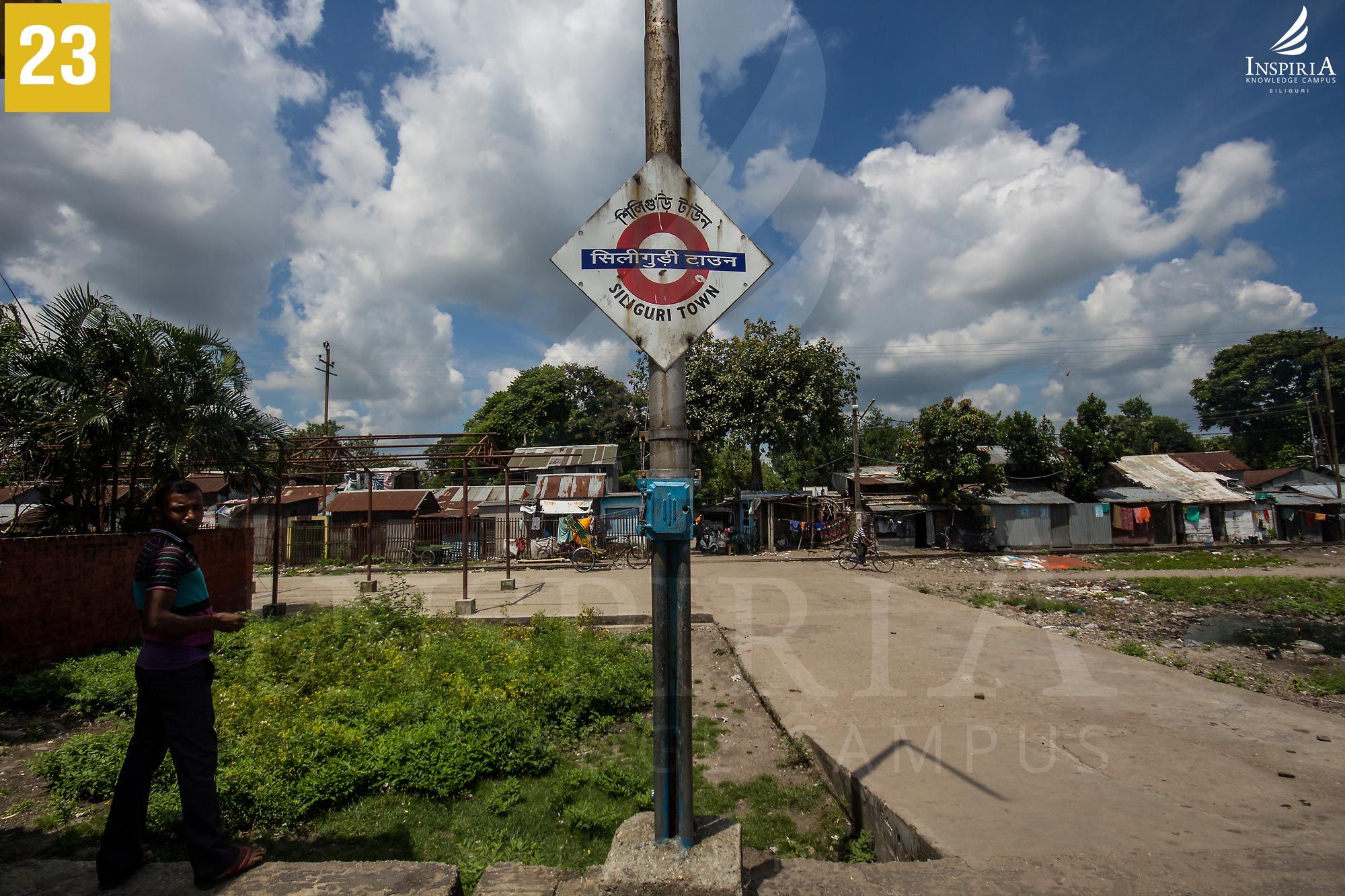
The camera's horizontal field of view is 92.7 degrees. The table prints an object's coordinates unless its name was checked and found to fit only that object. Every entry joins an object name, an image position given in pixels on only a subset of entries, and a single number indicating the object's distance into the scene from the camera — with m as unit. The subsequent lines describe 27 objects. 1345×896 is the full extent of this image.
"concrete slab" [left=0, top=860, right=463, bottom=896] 2.29
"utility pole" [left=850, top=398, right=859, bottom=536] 22.20
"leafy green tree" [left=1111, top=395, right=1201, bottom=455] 56.66
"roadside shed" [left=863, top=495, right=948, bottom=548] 24.86
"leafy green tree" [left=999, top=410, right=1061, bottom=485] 26.03
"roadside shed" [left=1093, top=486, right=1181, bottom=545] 25.30
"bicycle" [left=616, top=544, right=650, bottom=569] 19.72
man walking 2.38
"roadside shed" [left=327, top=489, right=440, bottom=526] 22.83
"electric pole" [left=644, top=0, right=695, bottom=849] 2.24
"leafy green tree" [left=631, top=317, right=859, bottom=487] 23.48
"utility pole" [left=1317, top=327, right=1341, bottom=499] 28.95
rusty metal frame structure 10.05
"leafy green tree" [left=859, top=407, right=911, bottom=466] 49.25
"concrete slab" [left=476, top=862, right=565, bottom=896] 2.26
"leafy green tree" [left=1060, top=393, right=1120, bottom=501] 25.62
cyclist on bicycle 18.09
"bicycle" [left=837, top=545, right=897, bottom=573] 17.97
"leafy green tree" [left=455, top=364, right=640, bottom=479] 41.62
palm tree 7.36
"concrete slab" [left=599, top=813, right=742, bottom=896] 2.04
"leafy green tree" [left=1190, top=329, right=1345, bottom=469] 44.66
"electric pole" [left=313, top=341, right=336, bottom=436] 31.42
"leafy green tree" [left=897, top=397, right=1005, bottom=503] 22.84
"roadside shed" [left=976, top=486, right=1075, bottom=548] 24.42
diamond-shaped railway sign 2.40
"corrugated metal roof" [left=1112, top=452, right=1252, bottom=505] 26.55
